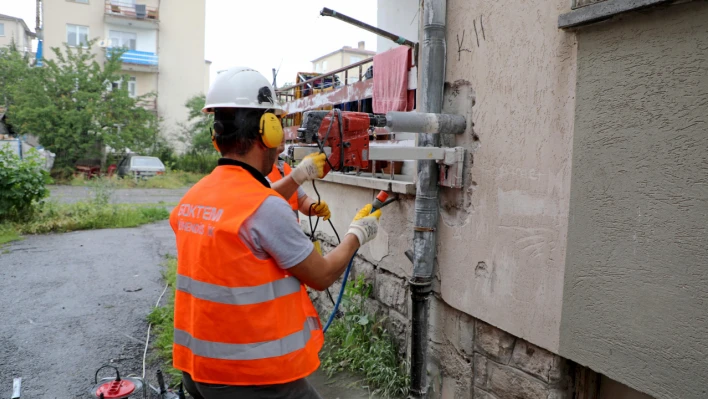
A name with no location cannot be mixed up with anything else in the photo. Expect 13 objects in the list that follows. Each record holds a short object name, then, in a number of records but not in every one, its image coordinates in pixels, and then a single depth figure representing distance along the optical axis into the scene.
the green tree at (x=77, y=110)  23.33
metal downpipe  2.89
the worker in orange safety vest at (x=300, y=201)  3.02
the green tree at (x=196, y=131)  28.47
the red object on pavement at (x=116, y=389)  3.16
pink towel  3.57
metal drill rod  3.39
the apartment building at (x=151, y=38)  29.81
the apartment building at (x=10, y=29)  47.03
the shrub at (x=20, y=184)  10.57
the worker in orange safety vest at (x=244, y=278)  1.83
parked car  23.53
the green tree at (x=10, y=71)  25.16
